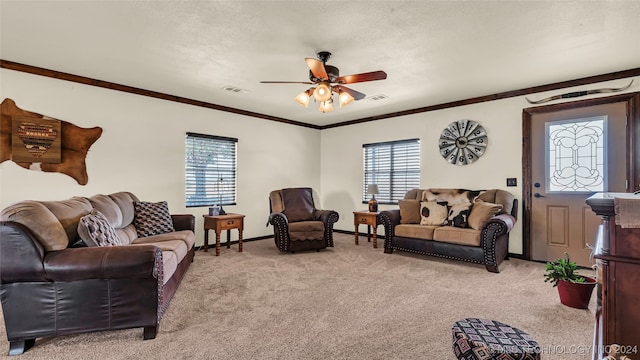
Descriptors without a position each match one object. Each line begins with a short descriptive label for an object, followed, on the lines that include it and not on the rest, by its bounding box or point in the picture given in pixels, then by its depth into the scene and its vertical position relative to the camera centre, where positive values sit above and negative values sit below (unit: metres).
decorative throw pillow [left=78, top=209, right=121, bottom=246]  2.24 -0.37
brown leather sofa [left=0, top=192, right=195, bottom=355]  1.96 -0.63
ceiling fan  2.90 +1.00
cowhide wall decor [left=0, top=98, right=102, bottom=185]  3.41 +0.47
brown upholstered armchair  4.66 -0.60
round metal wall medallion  4.79 +0.65
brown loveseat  3.79 -0.55
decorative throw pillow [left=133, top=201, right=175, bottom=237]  3.68 -0.44
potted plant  2.65 -0.85
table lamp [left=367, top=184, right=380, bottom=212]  5.47 -0.17
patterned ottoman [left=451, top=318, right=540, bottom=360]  1.37 -0.72
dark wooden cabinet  1.15 -0.36
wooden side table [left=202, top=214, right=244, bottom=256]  4.54 -0.61
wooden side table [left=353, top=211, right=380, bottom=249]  5.10 -0.61
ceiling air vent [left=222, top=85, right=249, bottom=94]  4.27 +1.29
